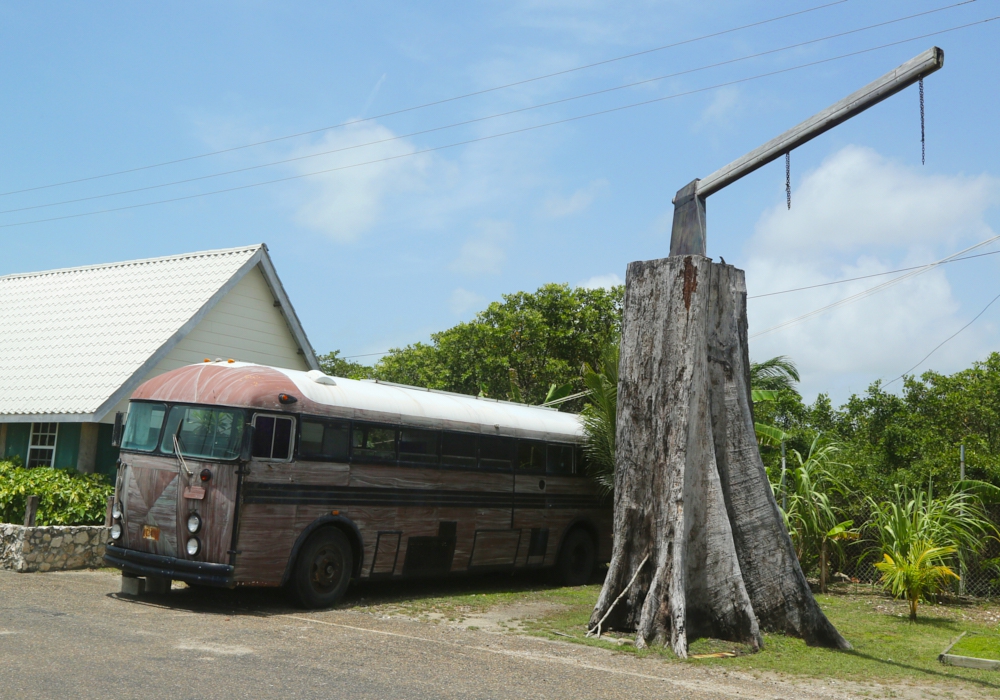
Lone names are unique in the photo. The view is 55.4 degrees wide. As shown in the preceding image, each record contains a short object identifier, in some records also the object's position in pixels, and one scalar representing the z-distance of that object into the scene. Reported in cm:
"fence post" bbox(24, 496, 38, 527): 1359
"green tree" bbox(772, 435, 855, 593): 1554
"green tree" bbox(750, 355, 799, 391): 2236
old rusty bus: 1089
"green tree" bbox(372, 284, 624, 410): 2794
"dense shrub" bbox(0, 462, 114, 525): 1433
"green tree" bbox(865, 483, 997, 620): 1302
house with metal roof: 1659
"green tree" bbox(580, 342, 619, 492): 1569
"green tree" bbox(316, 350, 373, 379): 4687
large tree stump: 1030
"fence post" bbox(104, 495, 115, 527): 1433
